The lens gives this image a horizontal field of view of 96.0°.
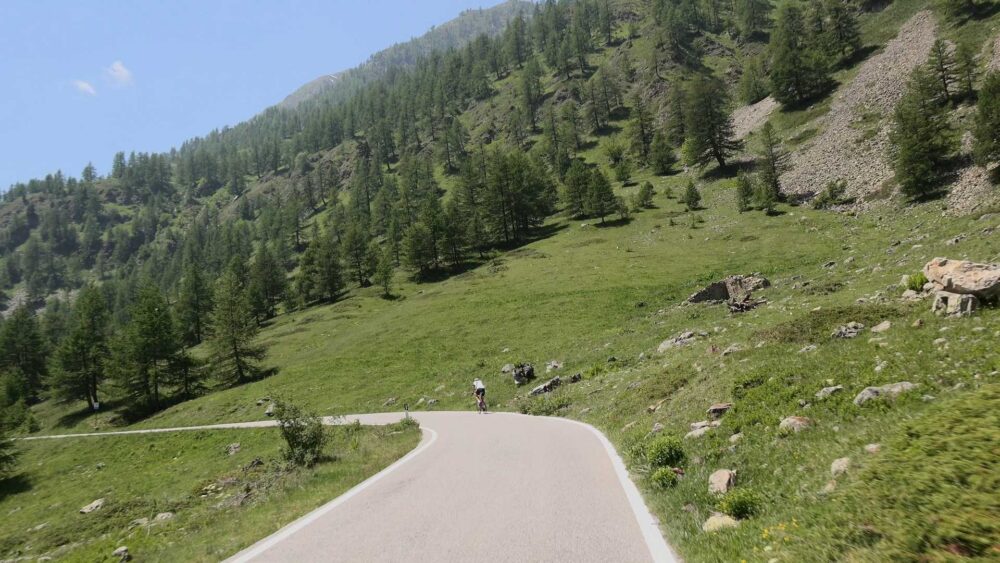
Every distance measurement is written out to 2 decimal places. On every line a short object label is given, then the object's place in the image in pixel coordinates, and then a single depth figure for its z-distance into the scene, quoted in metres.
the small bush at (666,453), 9.08
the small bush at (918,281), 14.24
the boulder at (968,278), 10.45
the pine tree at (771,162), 62.94
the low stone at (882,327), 11.75
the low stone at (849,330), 12.63
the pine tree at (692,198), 71.62
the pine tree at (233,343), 57.31
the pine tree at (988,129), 36.53
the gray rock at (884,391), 7.51
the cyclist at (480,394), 25.64
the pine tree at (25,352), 84.25
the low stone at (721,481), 6.85
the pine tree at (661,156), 96.25
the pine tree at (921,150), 43.72
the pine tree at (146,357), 56.91
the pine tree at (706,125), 79.88
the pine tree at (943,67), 59.81
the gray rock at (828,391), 8.78
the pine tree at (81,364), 65.06
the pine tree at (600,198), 78.44
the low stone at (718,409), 10.67
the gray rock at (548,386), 25.91
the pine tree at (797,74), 90.50
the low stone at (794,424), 7.86
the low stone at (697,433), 9.81
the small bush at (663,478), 7.98
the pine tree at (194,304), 88.50
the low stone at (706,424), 10.11
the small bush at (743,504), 5.93
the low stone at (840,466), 5.53
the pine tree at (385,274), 81.46
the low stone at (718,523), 5.68
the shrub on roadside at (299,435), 17.77
